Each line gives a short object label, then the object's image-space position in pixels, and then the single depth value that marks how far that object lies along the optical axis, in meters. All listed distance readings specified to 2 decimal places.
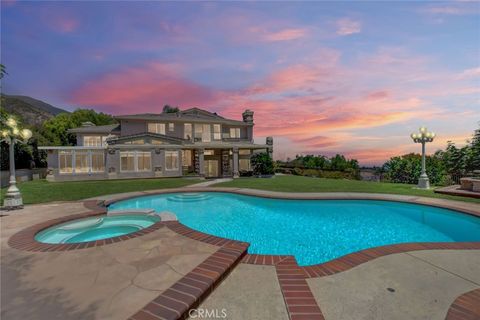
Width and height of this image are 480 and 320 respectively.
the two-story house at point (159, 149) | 20.47
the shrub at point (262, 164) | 24.30
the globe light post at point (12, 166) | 8.26
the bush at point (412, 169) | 16.53
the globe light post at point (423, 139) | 14.05
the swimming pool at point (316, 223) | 6.20
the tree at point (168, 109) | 49.75
